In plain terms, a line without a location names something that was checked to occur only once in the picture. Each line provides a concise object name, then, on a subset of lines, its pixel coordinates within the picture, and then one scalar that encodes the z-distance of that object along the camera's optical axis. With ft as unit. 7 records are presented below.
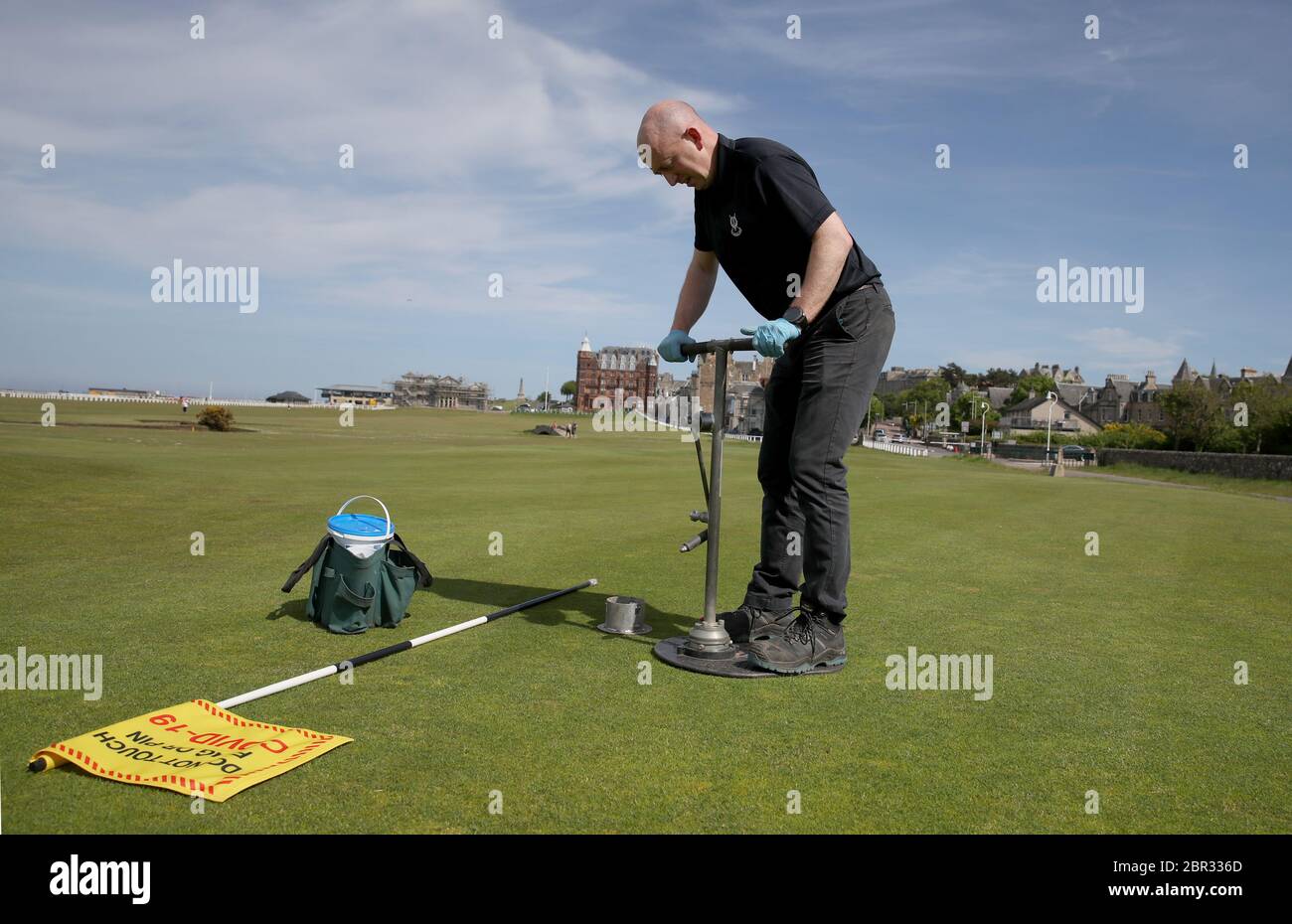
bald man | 16.85
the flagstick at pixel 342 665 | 13.32
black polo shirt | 17.16
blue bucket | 19.43
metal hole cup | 18.79
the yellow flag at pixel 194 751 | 10.47
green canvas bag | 18.67
